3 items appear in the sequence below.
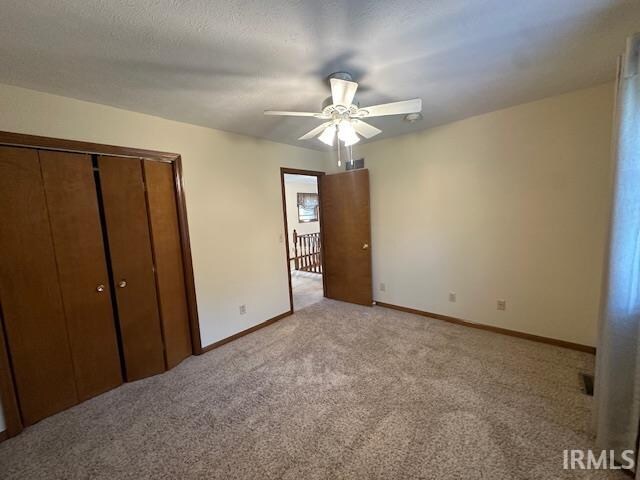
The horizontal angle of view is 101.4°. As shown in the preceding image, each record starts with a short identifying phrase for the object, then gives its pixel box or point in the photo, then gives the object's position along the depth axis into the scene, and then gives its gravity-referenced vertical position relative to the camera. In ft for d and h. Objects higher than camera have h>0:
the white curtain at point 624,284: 4.31 -1.46
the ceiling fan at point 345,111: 5.30 +2.26
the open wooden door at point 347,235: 12.29 -1.10
